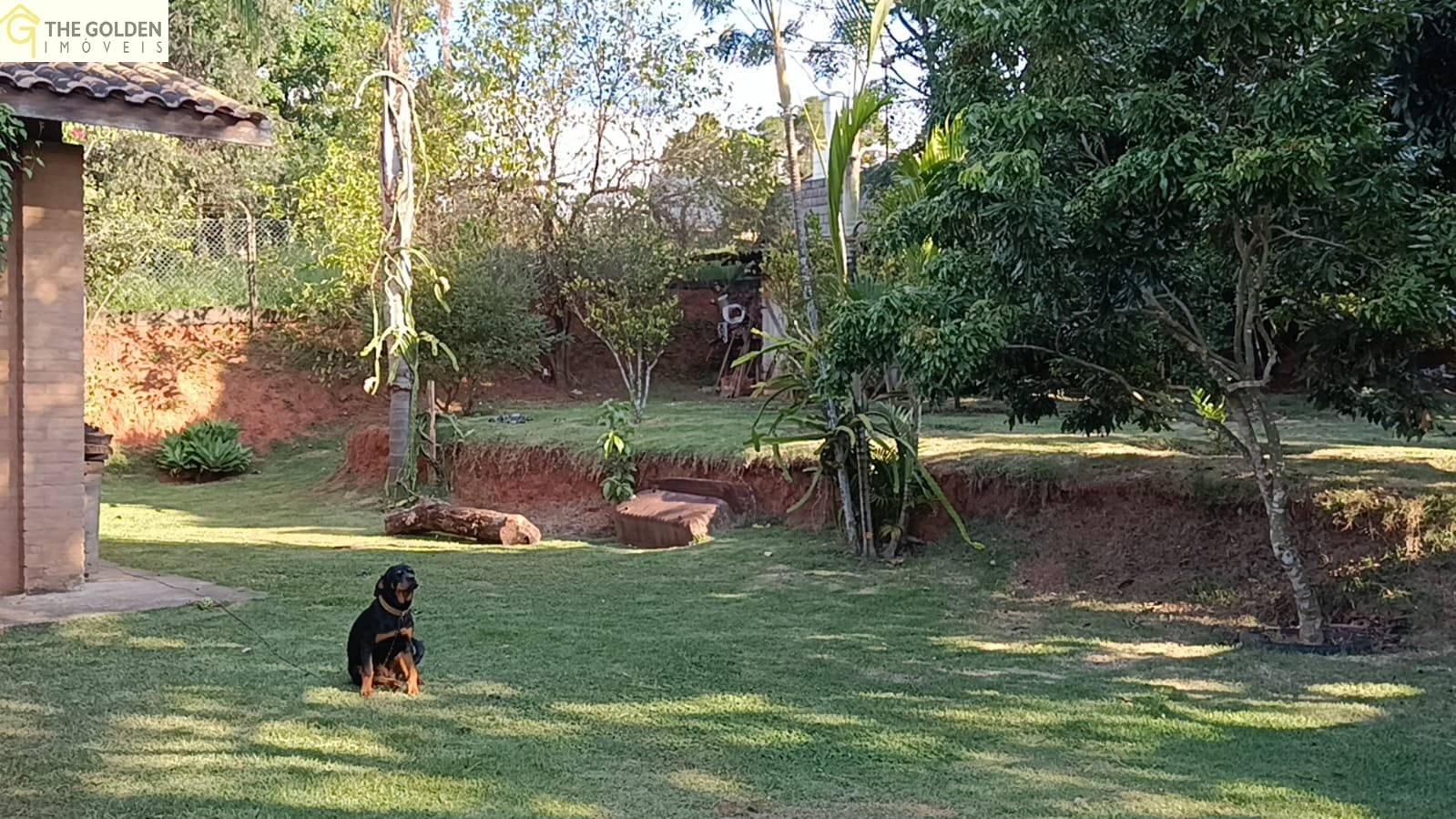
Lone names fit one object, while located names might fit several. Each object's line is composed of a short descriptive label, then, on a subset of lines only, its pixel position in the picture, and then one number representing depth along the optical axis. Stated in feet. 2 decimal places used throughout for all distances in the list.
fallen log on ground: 35.68
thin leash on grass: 20.52
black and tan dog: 17.94
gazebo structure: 24.80
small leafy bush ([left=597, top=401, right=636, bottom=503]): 39.06
